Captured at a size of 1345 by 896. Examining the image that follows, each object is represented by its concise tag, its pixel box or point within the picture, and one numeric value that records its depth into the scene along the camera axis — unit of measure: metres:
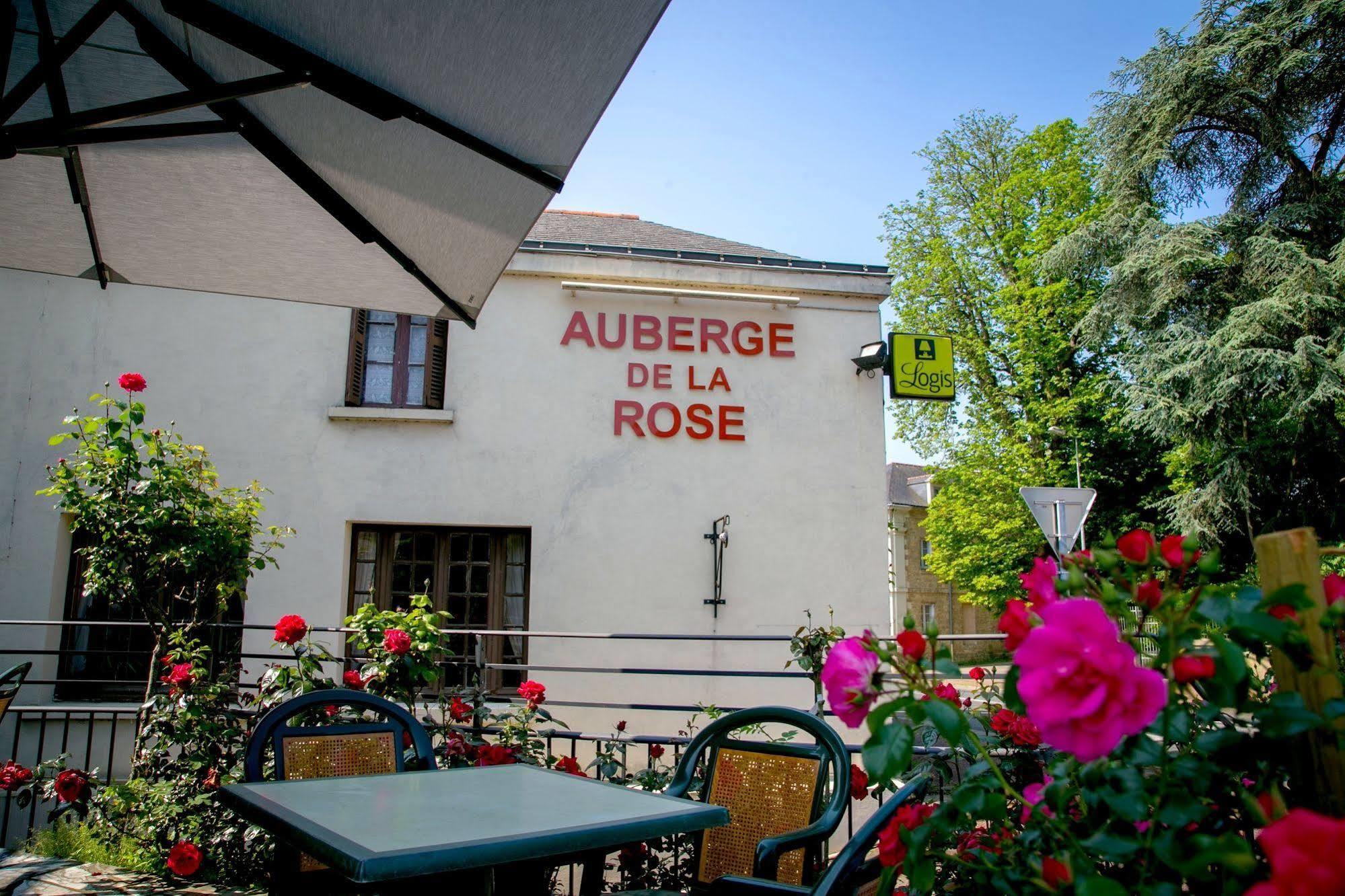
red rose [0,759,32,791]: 4.09
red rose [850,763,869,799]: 2.97
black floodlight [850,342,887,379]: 9.05
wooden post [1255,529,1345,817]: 1.02
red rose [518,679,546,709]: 4.12
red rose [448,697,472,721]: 3.95
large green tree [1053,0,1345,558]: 13.49
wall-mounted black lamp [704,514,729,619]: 8.58
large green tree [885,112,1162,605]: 20.00
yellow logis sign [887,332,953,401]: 9.05
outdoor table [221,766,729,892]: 1.55
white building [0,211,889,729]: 8.23
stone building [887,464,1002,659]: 39.16
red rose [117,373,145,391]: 4.54
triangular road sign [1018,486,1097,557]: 8.25
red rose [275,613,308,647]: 3.87
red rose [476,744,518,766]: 3.43
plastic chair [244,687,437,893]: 2.55
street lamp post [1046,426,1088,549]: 19.08
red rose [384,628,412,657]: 3.89
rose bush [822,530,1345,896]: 0.90
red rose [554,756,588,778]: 3.62
